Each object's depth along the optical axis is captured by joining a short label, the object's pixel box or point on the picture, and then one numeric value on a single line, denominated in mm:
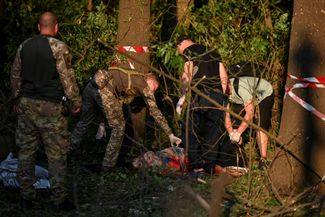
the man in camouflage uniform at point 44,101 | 7320
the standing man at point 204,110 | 8969
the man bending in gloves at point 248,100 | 9219
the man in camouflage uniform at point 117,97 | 9320
